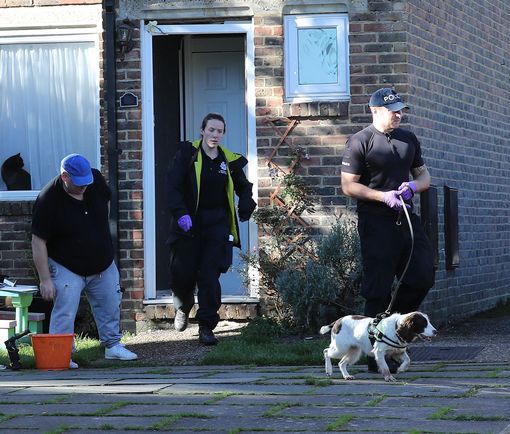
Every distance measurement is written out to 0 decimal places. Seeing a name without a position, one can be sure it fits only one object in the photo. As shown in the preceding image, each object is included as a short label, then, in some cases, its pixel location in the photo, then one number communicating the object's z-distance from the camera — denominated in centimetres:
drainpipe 2177
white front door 2447
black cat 2287
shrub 1997
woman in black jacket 1958
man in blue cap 1816
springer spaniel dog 1429
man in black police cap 1546
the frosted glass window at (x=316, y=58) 2155
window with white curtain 2264
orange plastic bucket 1741
